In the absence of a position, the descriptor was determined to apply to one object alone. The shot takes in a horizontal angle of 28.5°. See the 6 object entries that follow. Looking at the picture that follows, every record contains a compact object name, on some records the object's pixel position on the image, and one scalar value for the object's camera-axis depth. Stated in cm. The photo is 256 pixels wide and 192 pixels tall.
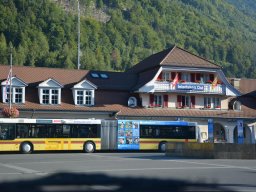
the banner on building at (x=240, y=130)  4291
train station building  4366
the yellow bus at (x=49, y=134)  3397
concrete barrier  2756
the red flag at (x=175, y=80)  4830
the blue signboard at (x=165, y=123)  3928
